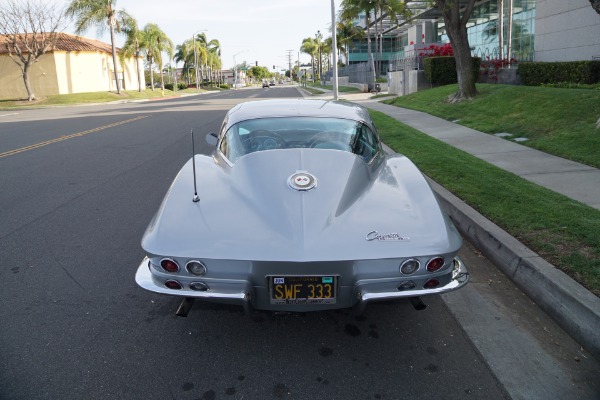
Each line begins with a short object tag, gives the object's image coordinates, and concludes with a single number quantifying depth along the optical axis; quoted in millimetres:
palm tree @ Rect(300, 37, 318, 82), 88519
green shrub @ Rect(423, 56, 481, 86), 23069
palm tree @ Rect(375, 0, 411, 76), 33812
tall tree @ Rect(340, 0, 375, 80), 35438
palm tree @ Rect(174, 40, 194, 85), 87750
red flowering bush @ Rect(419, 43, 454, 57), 23927
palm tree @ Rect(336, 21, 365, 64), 51219
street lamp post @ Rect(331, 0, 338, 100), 23622
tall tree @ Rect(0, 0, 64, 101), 39844
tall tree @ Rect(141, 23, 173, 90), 60688
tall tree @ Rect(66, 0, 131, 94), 46688
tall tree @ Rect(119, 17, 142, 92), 54000
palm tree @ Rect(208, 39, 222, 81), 103238
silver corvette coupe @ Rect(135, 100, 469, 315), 2738
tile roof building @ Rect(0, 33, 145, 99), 45750
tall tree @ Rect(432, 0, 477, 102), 16297
